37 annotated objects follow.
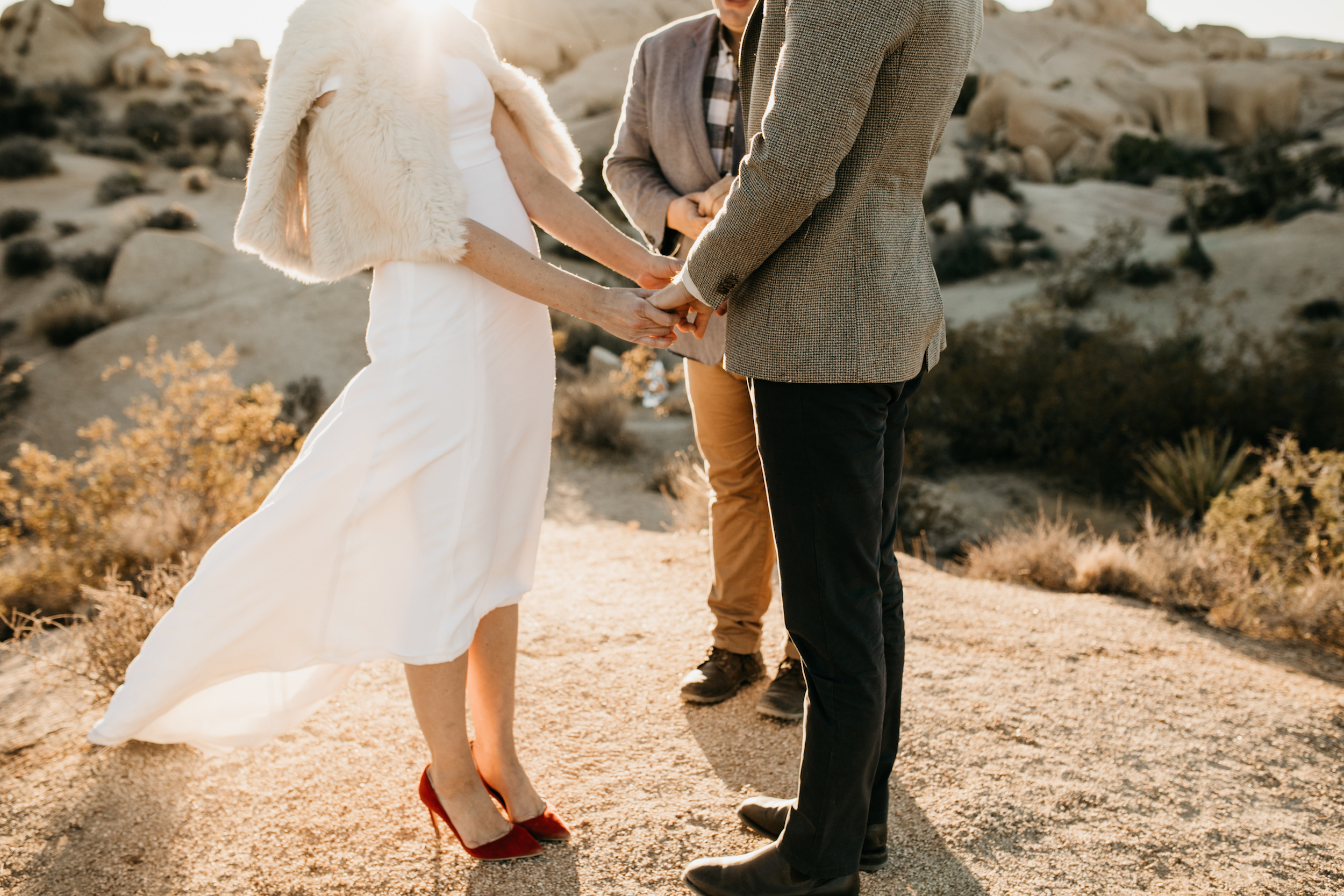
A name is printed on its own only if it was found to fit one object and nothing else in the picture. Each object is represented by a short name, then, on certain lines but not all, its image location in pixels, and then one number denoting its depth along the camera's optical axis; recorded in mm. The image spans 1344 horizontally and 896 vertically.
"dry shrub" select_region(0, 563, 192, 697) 2650
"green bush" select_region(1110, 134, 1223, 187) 23391
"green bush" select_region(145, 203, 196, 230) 14555
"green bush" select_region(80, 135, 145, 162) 19031
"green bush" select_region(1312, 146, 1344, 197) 15883
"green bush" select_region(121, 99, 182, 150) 20469
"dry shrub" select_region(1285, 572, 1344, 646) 3482
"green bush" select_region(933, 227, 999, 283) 15766
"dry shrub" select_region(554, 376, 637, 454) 8148
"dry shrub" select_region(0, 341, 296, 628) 4402
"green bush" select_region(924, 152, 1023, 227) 18594
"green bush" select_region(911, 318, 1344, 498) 6805
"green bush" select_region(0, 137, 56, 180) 16609
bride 1582
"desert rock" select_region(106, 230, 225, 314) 11812
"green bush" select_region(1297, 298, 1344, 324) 11305
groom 1262
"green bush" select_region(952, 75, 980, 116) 30344
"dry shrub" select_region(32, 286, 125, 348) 10492
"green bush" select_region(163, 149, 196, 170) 18953
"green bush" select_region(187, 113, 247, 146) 20547
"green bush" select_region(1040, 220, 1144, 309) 12688
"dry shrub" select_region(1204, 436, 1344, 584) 4016
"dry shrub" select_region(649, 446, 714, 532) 5230
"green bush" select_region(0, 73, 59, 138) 19516
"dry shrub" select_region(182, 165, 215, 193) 17406
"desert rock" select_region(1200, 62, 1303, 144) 31078
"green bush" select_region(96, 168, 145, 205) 16188
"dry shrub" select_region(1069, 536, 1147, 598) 4113
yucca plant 5828
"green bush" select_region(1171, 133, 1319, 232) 15969
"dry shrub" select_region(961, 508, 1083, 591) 4465
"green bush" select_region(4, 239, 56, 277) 12688
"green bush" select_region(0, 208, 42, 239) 14016
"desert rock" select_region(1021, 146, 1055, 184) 25047
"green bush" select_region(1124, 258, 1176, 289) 13234
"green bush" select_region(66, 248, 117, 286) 12359
